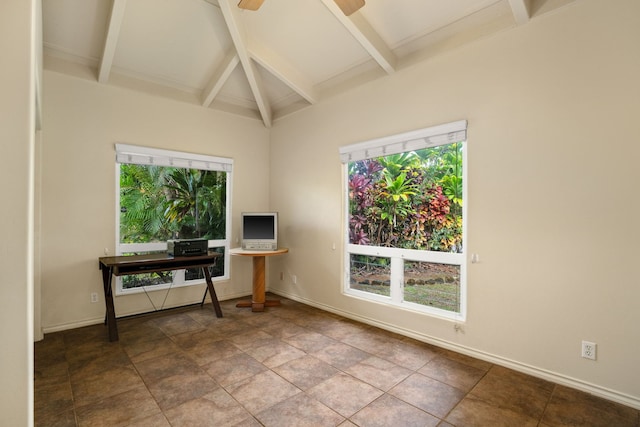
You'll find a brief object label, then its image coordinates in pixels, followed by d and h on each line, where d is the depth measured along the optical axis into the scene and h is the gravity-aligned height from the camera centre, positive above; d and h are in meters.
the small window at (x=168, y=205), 3.80 +0.13
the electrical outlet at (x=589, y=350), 2.21 -0.95
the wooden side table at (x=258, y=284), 4.08 -0.91
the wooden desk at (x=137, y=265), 3.16 -0.55
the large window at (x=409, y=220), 2.99 -0.05
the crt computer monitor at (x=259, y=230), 4.22 -0.20
